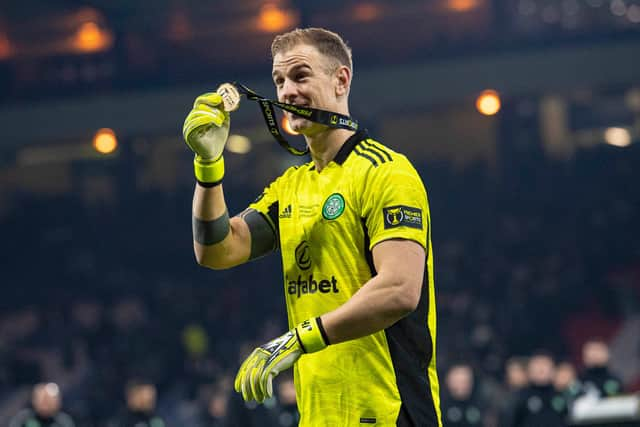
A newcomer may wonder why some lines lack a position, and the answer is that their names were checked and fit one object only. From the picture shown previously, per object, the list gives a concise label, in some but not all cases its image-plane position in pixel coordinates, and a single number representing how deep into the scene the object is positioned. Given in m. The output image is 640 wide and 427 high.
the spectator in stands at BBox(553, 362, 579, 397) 12.55
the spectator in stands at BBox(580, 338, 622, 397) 12.31
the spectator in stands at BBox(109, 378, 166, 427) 12.48
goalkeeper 3.08
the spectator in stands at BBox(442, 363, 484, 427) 12.52
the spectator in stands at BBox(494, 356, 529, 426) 12.50
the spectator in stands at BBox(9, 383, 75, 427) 11.43
